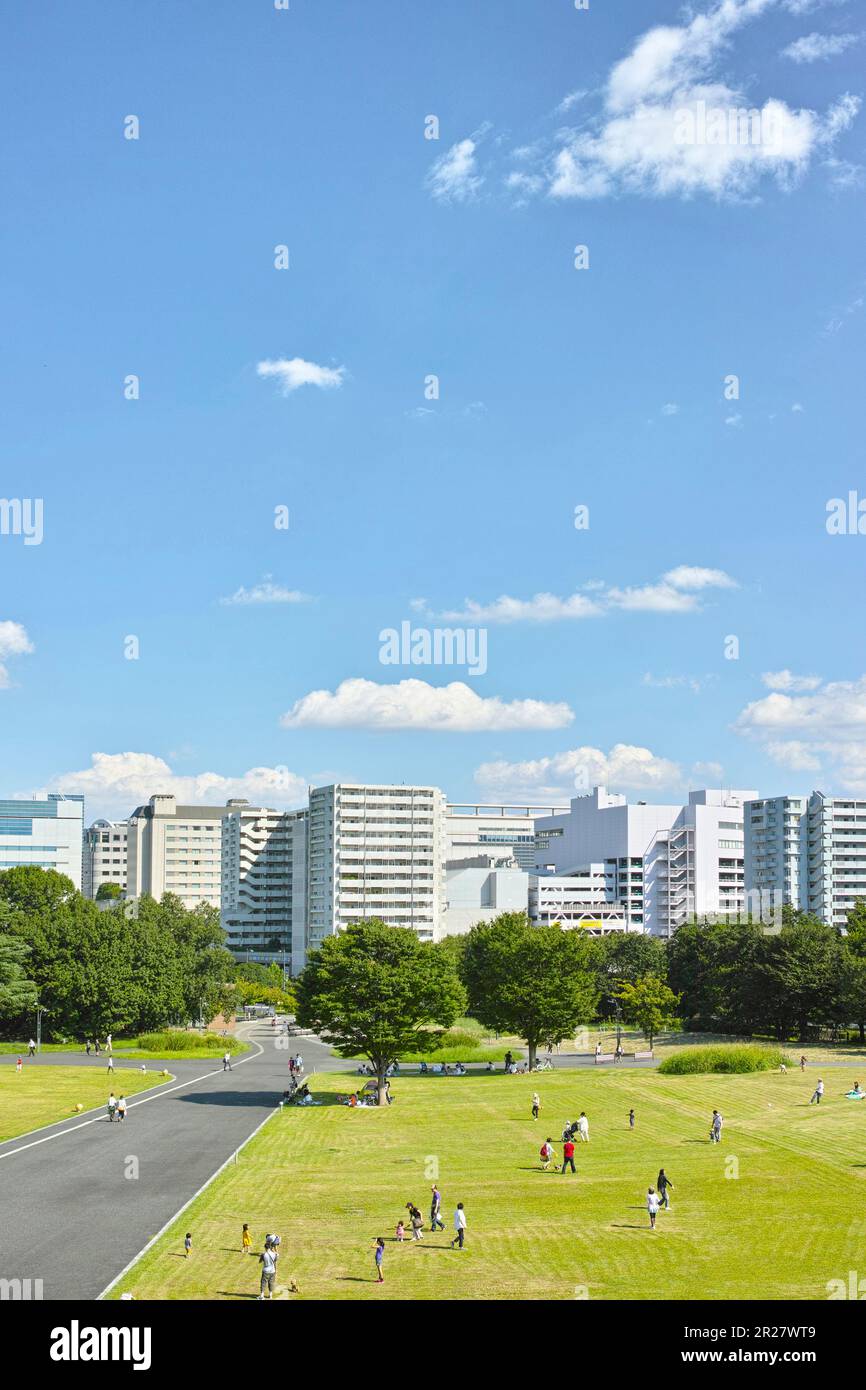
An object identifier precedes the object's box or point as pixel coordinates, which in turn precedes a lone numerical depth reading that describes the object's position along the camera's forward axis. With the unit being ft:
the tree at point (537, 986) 315.78
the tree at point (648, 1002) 362.35
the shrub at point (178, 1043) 388.78
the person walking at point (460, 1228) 142.92
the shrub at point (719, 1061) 300.61
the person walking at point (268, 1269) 121.39
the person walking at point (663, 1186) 158.99
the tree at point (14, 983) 357.00
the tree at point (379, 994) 271.08
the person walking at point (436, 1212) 152.35
